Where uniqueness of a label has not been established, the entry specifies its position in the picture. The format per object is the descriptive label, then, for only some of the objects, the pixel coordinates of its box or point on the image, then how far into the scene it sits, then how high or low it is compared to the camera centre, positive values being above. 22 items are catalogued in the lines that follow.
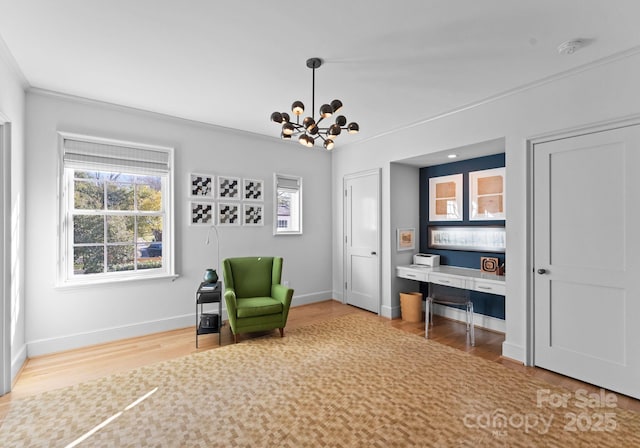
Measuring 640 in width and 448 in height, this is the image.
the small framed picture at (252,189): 4.73 +0.54
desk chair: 3.71 -0.94
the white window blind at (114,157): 3.49 +0.80
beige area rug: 2.02 -1.35
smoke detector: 2.38 +1.37
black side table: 3.65 -0.91
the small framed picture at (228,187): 4.50 +0.55
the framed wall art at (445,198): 4.57 +0.41
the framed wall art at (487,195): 4.07 +0.41
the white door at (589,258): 2.54 -0.28
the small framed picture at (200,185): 4.26 +0.54
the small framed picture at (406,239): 4.79 -0.21
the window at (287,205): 5.09 +0.34
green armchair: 3.60 -0.87
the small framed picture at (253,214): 4.73 +0.17
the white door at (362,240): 4.88 -0.24
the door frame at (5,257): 2.55 -0.26
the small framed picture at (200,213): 4.26 +0.16
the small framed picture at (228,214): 4.51 +0.16
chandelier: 2.52 +0.86
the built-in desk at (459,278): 3.62 -0.67
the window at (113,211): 3.54 +0.17
